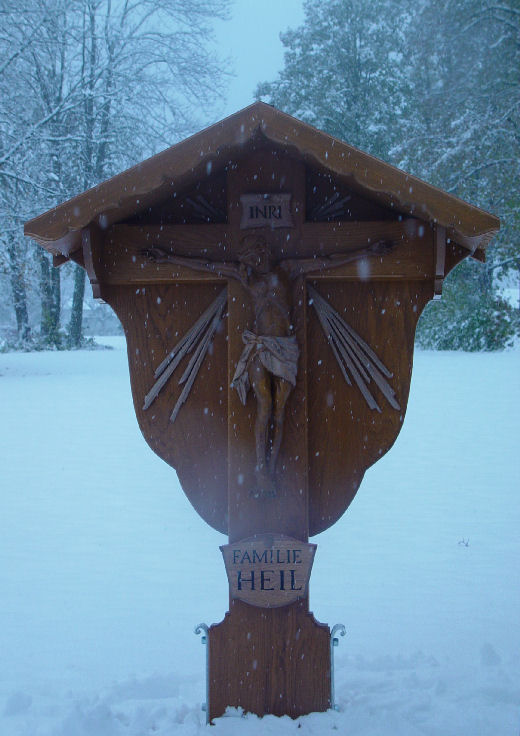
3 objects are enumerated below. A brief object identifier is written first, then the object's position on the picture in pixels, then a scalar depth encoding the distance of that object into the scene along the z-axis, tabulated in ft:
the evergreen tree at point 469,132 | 41.88
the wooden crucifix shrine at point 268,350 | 9.91
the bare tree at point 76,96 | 42.11
